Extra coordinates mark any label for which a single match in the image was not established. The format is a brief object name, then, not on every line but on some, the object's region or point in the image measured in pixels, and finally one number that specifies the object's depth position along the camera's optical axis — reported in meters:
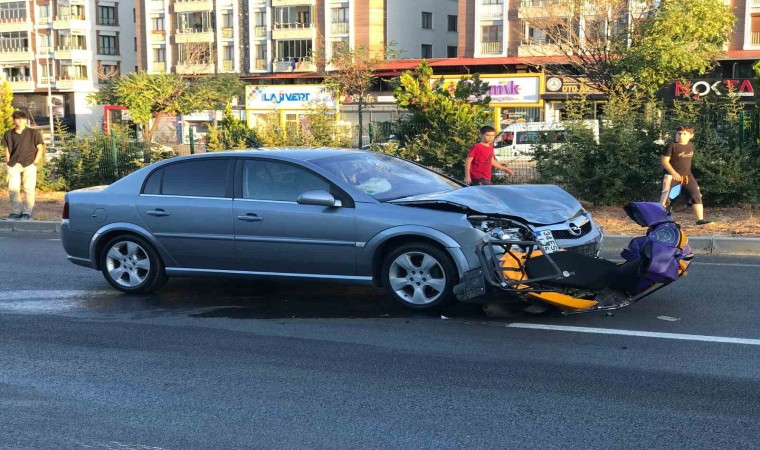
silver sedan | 7.63
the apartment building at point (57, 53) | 84.25
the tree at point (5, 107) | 25.63
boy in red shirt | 12.92
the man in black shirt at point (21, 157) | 15.77
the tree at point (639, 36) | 43.25
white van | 16.28
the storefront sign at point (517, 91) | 43.06
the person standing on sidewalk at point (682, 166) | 13.23
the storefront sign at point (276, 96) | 36.88
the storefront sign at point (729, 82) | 48.22
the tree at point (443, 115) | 17.03
